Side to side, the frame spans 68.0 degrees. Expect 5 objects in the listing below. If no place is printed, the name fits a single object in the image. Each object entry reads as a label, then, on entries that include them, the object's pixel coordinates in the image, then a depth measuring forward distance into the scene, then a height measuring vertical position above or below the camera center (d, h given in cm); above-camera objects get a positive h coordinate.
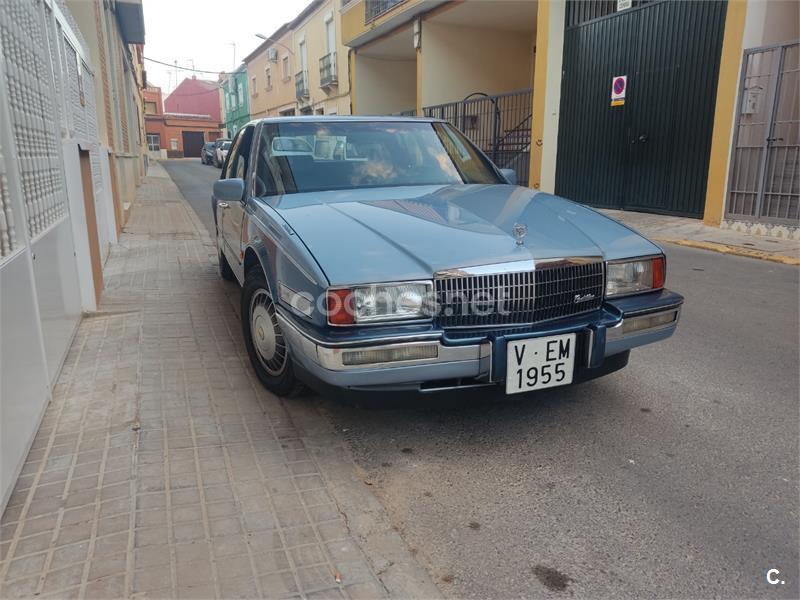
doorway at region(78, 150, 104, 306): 517 -49
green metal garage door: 1014 +105
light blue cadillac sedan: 255 -57
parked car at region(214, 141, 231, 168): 2229 +46
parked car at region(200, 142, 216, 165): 3604 +57
